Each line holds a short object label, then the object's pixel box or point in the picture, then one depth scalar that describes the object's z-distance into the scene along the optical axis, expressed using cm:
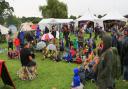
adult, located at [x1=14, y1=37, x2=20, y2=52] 684
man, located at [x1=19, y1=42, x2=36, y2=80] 437
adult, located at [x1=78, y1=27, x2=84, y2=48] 683
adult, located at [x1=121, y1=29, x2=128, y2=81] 362
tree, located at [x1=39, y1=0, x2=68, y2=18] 2408
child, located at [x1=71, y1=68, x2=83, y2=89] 351
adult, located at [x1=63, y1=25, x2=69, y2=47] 886
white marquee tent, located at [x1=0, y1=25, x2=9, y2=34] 1293
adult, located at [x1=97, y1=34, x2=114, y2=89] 253
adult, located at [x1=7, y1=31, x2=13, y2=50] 724
